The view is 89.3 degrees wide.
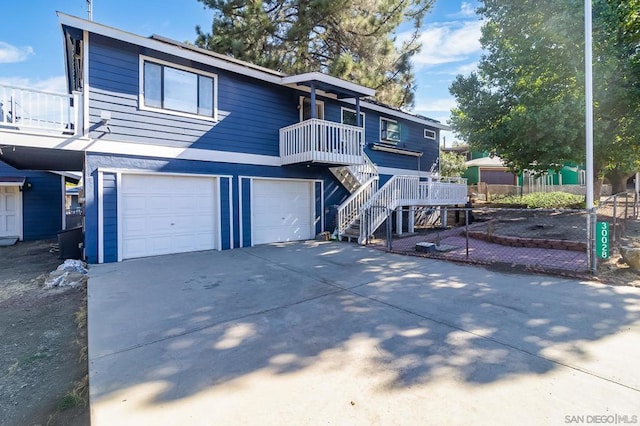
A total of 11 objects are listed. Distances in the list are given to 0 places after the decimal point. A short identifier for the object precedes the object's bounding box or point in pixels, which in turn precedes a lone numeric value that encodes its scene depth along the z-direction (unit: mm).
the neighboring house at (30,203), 12141
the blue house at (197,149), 7422
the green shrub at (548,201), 15561
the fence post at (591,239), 5656
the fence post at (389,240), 8610
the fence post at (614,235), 7085
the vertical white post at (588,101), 6180
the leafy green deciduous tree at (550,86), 8867
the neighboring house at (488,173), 27469
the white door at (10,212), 12109
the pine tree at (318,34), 15180
